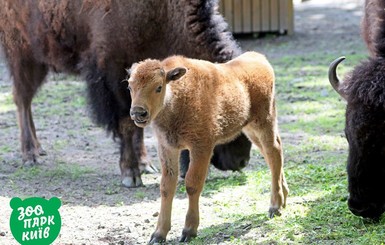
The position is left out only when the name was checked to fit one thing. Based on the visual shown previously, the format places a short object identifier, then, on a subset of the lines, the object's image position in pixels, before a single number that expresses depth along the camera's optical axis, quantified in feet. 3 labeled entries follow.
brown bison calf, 34.71
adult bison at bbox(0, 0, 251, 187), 48.24
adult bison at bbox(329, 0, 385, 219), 35.67
